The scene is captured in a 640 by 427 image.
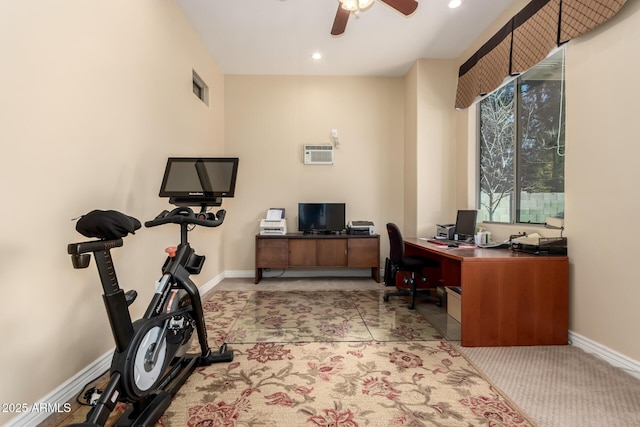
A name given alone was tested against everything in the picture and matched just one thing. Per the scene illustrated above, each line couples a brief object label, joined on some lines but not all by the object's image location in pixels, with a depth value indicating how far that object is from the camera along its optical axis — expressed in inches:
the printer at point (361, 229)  168.9
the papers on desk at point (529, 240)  95.3
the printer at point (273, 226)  167.5
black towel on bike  48.5
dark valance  81.3
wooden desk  88.8
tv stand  165.5
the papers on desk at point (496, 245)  110.1
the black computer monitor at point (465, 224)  127.1
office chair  126.8
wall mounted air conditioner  180.1
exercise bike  48.8
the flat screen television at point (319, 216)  175.2
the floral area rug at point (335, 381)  58.1
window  103.1
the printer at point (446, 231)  140.6
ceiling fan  84.8
